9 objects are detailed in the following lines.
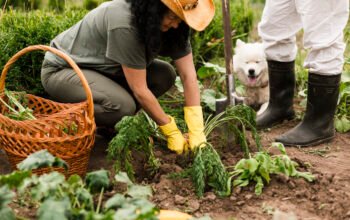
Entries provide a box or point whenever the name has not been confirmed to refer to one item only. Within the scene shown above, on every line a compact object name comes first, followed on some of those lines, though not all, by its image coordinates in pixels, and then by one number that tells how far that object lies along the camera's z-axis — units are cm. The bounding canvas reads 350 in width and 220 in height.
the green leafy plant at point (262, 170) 280
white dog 420
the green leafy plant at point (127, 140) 274
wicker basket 281
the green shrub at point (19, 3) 515
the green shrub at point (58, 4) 542
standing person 329
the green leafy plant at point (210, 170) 276
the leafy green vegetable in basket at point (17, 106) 300
